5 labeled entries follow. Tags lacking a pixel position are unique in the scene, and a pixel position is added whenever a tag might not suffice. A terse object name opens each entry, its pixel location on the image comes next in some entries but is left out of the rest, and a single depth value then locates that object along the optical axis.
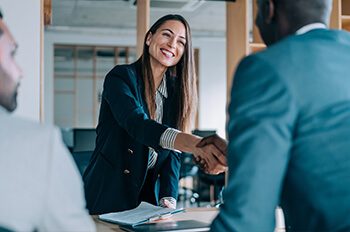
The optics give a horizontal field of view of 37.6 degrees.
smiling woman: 1.97
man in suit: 0.88
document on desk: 1.59
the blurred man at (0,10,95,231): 0.78
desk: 1.60
